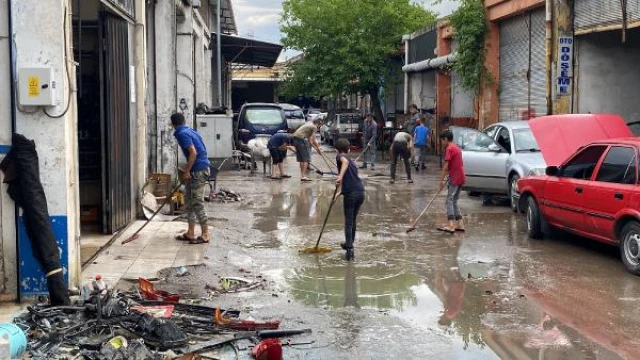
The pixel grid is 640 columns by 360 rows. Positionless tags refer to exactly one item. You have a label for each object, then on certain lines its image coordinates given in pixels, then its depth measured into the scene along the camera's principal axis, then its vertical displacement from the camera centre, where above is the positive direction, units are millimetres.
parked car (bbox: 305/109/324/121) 46006 +1352
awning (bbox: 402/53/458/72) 25828 +2550
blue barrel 5656 -1558
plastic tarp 6938 -647
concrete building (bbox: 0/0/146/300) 7098 +157
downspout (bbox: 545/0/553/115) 18172 +1951
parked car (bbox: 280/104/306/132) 38156 +863
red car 9062 -741
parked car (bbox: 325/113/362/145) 33344 +235
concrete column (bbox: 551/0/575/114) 17672 +2274
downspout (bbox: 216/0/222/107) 29750 +3646
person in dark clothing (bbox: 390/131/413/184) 18922 -408
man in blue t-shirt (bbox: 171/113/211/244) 10602 -586
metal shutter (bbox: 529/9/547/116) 19641 +1704
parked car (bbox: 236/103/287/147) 24062 +352
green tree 32781 +4014
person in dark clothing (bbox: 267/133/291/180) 19812 -458
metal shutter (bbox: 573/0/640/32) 14984 +2500
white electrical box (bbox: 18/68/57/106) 7070 +436
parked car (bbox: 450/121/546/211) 14312 -517
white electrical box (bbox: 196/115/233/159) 21156 +32
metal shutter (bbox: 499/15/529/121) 21109 +1856
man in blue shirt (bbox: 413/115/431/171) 22125 -338
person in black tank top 9984 -834
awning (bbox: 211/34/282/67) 32156 +3767
